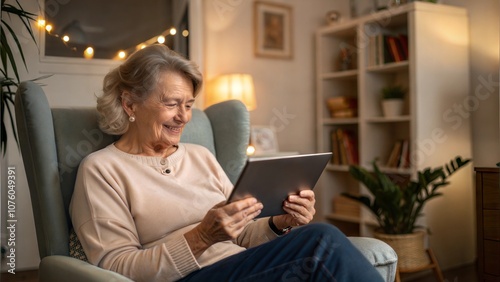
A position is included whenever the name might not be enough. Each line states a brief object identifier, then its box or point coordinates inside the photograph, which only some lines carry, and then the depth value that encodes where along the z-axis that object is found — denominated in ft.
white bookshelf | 9.61
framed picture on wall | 11.53
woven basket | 8.55
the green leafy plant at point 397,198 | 8.55
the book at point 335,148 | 11.76
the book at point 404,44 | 10.30
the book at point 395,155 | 10.43
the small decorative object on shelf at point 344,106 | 11.30
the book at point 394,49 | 10.36
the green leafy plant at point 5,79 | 6.45
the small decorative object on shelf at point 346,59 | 11.74
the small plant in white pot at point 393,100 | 10.27
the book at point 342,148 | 11.53
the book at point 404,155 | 10.21
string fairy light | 8.59
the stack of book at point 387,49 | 10.37
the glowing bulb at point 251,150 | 9.82
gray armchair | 4.40
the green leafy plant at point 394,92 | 10.33
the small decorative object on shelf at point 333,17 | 11.93
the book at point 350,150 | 11.44
